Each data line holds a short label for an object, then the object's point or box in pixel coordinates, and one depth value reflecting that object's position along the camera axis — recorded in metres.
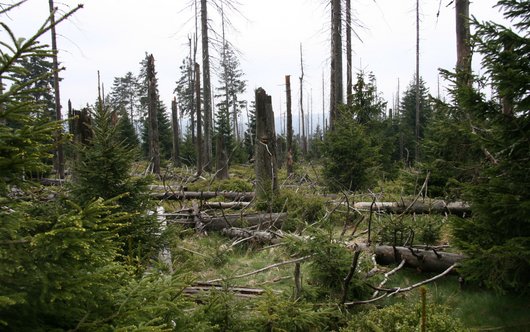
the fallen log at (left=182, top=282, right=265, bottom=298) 4.78
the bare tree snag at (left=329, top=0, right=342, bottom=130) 15.05
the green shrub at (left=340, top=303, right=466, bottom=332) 3.03
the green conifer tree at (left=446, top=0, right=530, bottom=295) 3.73
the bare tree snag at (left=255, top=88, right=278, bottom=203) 9.71
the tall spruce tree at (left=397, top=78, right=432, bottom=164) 31.73
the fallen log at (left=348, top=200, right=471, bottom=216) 7.62
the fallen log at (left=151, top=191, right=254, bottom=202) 10.59
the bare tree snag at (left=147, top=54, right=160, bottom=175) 19.12
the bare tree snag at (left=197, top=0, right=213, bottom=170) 18.64
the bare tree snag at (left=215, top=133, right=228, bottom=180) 18.34
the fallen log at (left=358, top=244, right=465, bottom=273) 5.37
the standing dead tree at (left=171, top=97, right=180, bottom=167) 27.70
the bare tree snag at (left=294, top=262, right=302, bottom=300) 4.28
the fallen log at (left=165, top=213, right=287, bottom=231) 8.52
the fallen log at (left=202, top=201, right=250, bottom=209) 9.79
